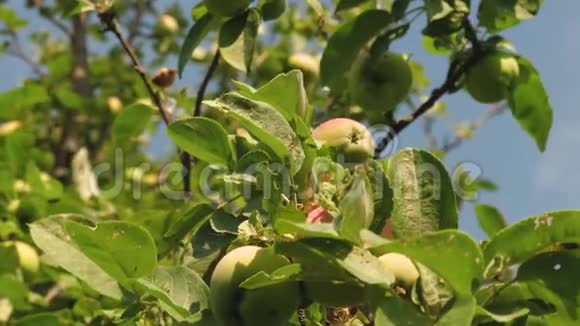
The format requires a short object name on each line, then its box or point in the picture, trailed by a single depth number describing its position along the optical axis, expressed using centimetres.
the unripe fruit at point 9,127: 358
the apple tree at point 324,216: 91
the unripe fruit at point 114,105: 466
